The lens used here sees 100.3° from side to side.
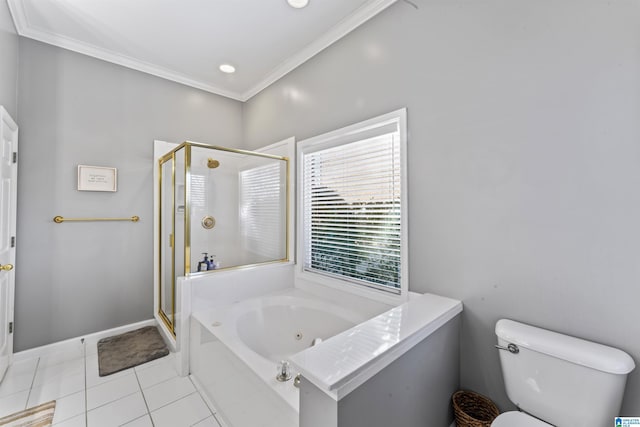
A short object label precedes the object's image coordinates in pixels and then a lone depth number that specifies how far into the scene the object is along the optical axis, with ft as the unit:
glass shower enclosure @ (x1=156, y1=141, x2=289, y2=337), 7.19
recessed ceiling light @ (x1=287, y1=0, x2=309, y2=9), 6.11
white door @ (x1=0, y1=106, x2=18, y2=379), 5.99
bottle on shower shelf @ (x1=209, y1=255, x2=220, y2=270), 7.46
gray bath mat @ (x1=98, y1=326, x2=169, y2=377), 6.96
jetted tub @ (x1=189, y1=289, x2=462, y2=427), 3.07
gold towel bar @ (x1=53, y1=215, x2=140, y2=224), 7.46
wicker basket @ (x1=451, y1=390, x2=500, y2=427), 4.44
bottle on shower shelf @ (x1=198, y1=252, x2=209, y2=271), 7.19
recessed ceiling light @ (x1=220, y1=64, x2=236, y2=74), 8.82
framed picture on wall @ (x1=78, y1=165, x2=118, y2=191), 7.80
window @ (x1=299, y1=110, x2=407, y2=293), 6.12
